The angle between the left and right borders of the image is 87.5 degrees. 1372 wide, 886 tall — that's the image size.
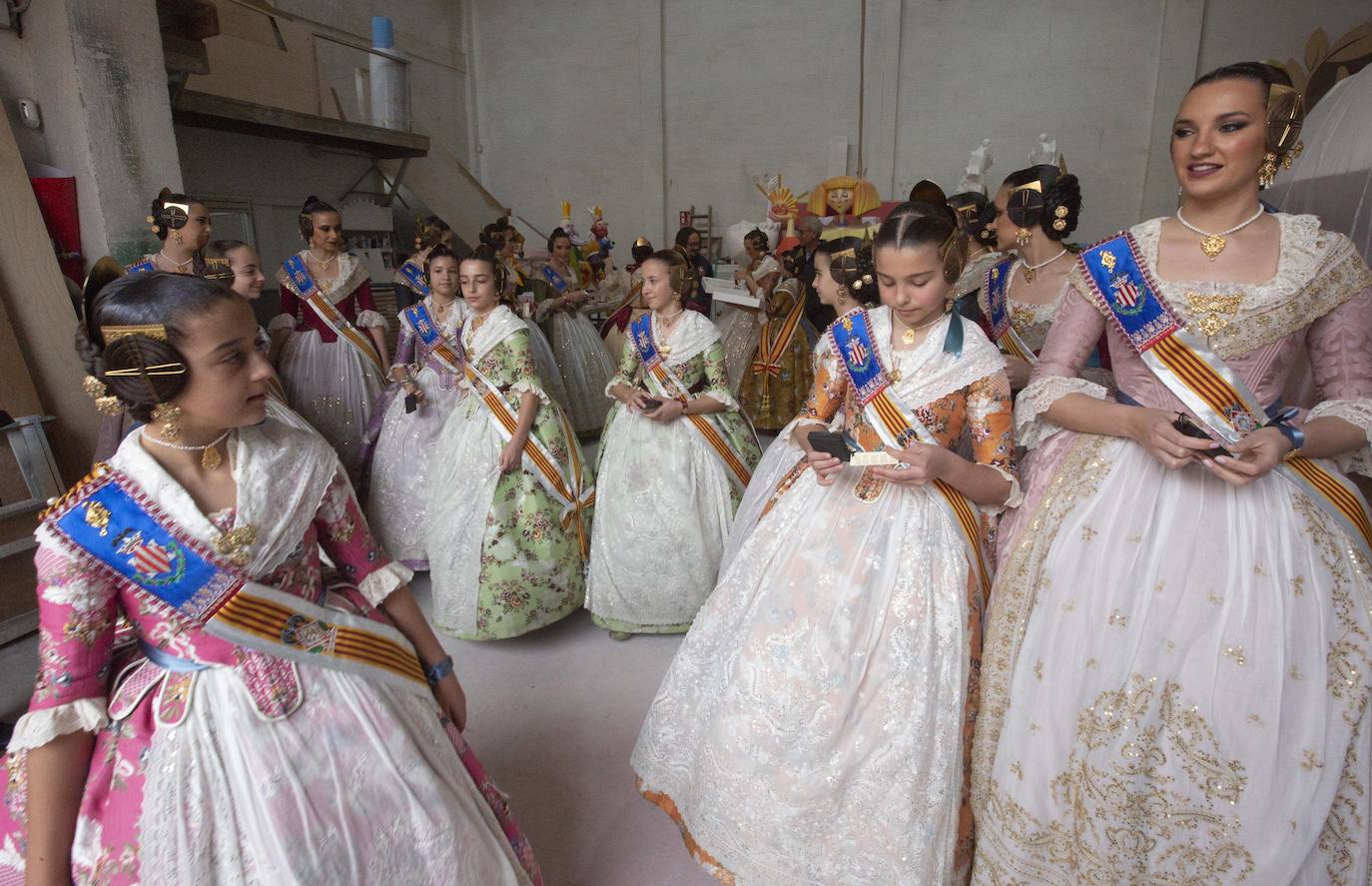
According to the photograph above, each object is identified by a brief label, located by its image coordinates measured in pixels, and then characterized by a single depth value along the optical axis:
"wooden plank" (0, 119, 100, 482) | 2.68
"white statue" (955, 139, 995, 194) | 5.96
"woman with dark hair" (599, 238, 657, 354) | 5.55
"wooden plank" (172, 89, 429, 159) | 4.17
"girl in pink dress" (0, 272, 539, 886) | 0.94
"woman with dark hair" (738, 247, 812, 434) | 4.87
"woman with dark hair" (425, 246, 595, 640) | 2.53
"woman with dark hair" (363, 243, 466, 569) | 2.95
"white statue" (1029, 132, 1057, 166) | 5.52
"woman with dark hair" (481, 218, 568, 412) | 4.60
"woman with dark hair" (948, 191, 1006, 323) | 2.33
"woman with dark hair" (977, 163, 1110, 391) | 1.89
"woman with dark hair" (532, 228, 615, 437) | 5.34
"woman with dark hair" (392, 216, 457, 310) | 3.49
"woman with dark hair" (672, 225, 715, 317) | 5.16
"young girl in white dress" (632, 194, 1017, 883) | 1.30
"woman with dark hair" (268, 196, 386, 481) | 3.17
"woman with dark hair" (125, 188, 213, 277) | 2.58
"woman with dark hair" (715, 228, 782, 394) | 5.54
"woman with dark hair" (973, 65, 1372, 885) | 1.05
